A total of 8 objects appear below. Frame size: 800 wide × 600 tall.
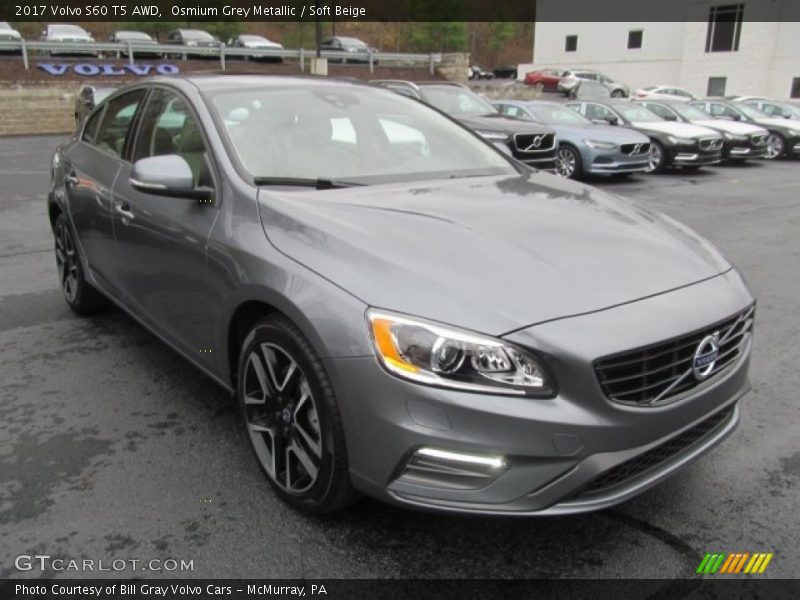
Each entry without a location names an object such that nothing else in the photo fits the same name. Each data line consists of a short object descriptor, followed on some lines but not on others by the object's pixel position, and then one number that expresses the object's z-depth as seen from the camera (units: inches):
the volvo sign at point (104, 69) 978.7
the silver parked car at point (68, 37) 1027.3
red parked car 1697.0
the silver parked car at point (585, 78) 1427.2
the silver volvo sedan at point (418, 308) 79.7
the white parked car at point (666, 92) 1214.4
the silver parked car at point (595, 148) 494.0
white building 1489.9
